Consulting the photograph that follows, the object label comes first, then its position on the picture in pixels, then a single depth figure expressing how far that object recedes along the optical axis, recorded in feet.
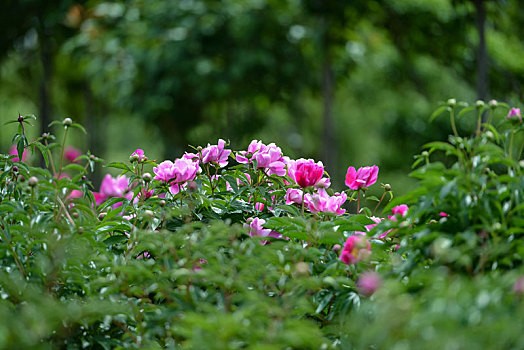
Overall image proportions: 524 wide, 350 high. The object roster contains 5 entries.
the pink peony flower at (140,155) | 16.99
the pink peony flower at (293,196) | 17.08
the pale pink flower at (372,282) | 15.03
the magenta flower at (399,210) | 17.10
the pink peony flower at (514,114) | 16.00
